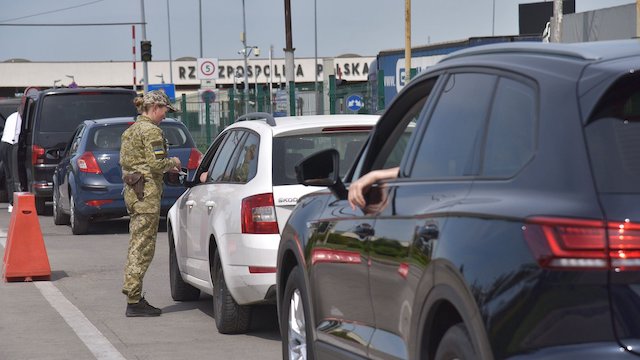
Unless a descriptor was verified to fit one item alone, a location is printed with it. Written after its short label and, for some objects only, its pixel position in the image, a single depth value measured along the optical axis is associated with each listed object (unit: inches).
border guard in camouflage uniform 451.2
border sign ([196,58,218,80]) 1951.3
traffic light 1737.2
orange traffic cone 553.0
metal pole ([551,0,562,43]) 871.2
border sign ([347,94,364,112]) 1032.8
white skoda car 377.1
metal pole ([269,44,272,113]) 1272.1
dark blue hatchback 774.5
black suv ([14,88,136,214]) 925.8
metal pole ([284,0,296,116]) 1434.5
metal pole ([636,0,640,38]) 734.9
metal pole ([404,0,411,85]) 1277.1
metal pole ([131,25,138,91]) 2093.9
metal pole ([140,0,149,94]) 2177.7
